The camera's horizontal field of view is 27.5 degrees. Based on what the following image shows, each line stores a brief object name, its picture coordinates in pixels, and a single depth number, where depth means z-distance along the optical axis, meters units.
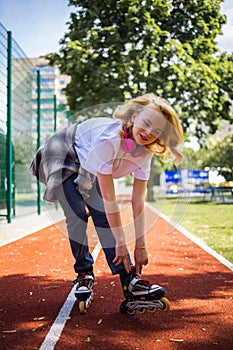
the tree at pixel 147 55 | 17.67
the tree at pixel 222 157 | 33.71
